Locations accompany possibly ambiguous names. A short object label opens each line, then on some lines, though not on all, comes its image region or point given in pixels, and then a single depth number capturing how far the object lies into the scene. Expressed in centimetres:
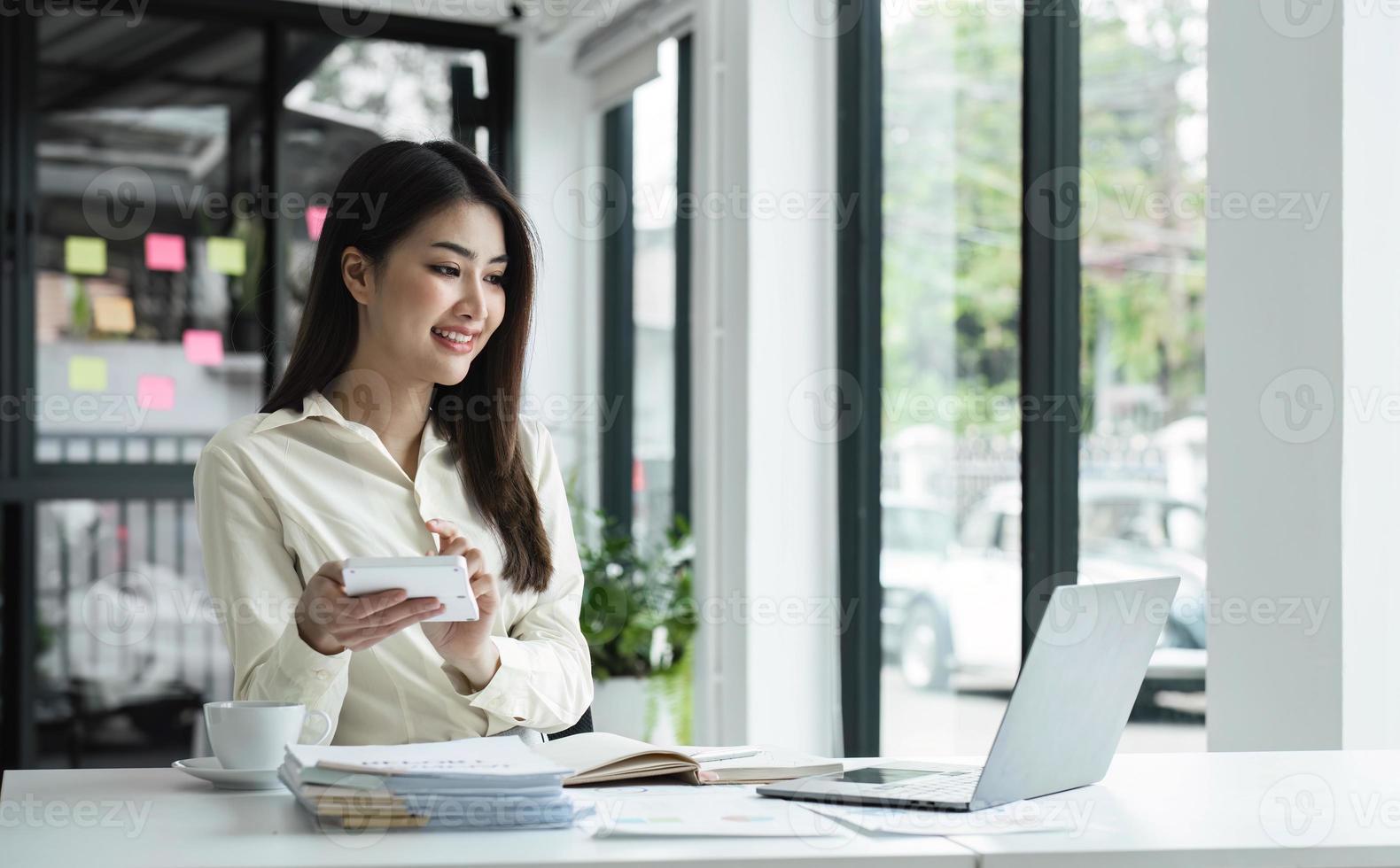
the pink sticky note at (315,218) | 430
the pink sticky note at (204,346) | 416
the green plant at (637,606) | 365
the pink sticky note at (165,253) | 413
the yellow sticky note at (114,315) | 406
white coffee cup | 140
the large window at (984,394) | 284
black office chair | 191
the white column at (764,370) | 336
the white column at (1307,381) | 194
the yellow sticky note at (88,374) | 401
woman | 176
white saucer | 138
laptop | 127
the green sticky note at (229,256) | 420
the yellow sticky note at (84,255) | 402
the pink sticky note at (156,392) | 411
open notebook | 141
